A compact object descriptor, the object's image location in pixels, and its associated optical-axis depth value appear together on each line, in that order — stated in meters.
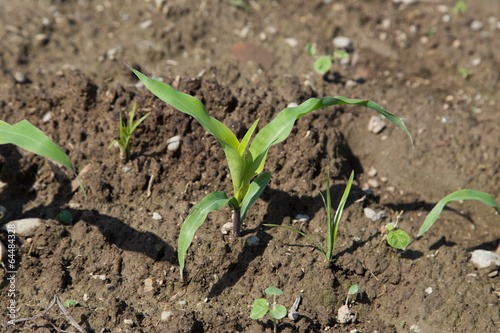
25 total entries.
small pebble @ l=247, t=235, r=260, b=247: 4.32
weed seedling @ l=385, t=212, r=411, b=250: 4.26
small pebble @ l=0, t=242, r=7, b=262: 4.03
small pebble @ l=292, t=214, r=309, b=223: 4.54
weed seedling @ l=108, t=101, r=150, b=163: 4.54
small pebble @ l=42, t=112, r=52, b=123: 5.14
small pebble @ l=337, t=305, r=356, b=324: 4.01
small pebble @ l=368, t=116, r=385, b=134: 5.63
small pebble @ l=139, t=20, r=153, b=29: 6.62
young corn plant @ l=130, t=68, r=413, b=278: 3.61
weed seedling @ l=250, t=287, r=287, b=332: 3.60
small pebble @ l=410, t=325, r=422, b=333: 4.00
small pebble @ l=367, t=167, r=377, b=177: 5.29
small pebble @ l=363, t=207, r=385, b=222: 4.66
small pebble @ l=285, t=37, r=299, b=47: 6.58
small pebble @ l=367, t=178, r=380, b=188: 5.17
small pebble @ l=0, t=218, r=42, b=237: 4.21
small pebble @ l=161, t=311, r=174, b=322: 3.80
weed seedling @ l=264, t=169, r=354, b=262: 4.09
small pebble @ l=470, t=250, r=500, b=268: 4.41
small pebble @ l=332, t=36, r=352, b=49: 6.76
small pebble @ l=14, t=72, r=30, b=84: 5.79
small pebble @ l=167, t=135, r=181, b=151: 4.77
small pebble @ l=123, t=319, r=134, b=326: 3.77
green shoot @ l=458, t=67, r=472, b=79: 6.55
